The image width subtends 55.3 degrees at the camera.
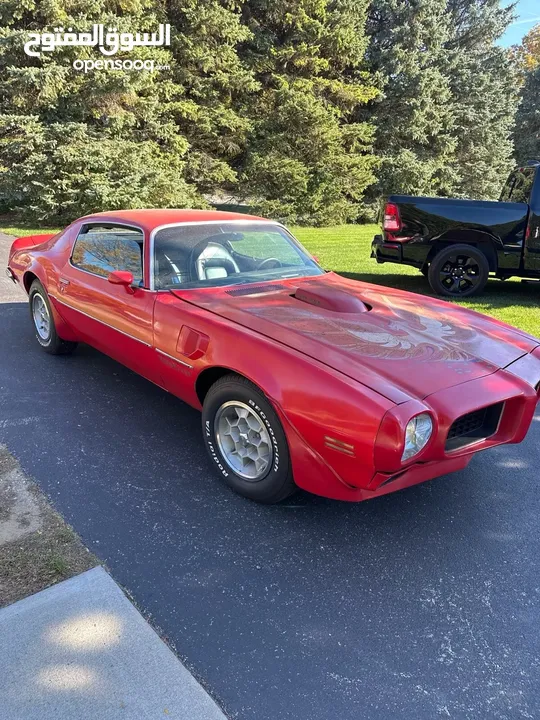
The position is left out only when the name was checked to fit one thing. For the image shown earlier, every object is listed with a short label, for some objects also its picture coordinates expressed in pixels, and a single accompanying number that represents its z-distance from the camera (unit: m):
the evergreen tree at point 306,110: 19.11
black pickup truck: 6.98
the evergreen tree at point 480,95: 24.42
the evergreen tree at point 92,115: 13.52
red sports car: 2.32
